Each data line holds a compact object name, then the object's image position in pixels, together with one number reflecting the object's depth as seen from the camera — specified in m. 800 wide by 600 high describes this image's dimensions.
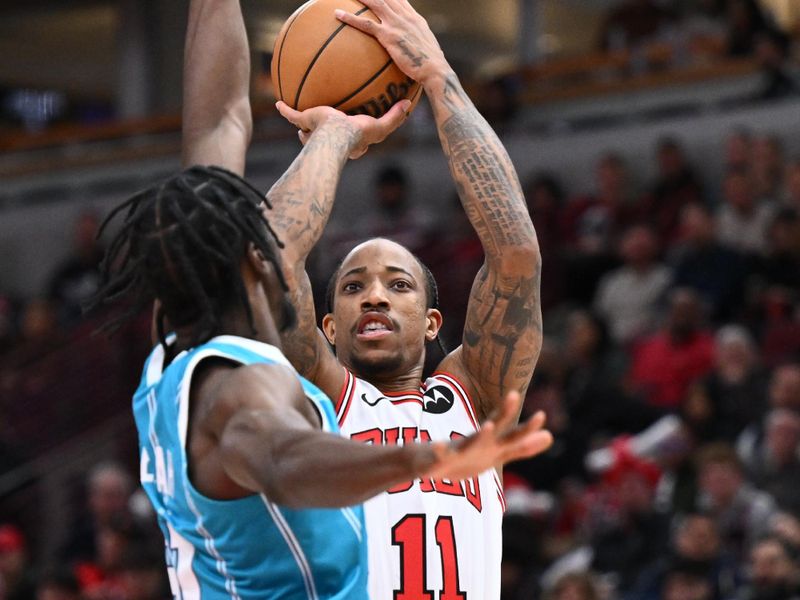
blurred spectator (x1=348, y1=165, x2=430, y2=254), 23.25
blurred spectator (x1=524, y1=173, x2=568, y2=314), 21.97
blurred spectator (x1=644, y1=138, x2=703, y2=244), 21.48
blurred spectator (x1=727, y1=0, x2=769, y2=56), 23.17
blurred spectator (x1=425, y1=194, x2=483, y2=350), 22.11
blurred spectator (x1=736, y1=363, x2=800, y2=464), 16.02
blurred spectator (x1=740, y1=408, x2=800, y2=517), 15.48
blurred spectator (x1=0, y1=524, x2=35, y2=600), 19.06
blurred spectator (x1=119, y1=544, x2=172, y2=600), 17.48
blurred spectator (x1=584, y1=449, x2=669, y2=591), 15.72
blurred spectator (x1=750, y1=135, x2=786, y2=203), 20.22
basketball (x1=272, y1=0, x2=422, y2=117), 8.45
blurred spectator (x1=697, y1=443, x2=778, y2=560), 15.11
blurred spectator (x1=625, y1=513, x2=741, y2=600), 14.30
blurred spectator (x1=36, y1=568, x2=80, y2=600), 17.73
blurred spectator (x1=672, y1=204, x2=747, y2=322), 19.36
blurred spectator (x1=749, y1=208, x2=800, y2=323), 18.59
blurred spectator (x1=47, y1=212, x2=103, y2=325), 25.89
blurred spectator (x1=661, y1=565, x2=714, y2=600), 14.16
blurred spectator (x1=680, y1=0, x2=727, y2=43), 25.11
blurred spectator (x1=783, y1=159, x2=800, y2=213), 19.12
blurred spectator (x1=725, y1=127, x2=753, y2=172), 20.78
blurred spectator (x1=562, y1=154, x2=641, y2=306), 21.44
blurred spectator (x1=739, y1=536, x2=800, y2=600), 13.77
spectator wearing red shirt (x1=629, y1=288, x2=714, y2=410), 18.42
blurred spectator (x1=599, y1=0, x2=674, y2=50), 27.30
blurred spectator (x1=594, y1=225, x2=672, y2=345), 19.98
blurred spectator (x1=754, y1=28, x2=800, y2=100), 22.62
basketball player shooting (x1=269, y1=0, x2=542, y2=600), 7.86
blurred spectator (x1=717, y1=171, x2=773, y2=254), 19.81
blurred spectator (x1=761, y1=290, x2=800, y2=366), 18.03
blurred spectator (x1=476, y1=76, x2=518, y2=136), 25.47
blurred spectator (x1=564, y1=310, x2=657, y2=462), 17.98
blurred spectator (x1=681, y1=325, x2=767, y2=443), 17.02
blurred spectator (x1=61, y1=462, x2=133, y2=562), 19.78
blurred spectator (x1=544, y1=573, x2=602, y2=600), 14.37
